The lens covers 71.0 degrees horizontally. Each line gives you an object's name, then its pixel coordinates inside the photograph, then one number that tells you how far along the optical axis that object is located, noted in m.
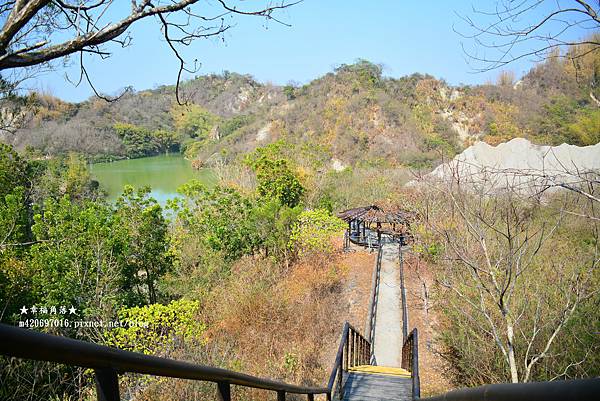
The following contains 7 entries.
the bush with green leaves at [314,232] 14.42
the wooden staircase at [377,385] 5.21
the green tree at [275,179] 18.86
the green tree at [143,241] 11.23
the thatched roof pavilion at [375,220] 16.84
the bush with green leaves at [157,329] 7.30
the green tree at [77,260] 8.73
